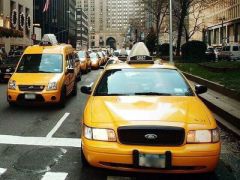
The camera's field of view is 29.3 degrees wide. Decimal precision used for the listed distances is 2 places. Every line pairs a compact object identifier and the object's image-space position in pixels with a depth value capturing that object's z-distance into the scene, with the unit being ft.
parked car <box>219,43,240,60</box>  158.61
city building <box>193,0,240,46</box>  261.85
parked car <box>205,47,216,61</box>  123.95
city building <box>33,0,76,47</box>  302.86
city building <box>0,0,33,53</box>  177.06
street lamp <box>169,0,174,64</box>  105.63
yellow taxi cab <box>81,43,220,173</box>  17.87
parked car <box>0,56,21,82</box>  74.18
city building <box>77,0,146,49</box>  643.04
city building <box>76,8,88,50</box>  578.74
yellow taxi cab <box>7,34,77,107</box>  41.63
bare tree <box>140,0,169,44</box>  177.33
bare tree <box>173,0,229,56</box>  136.69
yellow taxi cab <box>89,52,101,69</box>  118.98
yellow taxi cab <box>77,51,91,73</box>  97.45
